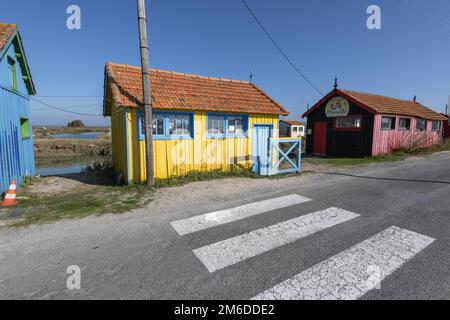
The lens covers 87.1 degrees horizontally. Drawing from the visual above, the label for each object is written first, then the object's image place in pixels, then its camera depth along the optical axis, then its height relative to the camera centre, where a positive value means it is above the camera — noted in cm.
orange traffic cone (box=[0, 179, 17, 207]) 605 -165
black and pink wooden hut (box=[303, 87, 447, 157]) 1594 +73
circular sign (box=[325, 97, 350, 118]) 1686 +203
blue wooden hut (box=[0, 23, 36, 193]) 791 +96
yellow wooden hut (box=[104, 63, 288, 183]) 831 +48
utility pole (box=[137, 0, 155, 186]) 714 +140
